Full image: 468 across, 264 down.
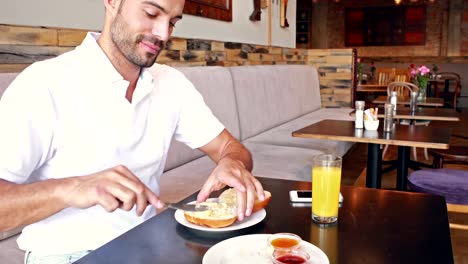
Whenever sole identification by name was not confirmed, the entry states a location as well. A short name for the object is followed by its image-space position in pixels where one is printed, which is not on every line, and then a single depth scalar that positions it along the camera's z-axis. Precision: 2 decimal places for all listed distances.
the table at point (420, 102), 4.88
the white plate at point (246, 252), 0.84
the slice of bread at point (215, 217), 0.99
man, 0.89
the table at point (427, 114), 3.65
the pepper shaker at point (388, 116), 2.86
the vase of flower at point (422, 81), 5.11
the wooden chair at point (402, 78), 7.64
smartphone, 1.19
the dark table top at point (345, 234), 0.87
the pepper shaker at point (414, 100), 4.09
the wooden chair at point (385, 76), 9.09
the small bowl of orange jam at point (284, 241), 0.85
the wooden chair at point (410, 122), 4.80
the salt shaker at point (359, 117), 2.92
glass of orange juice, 1.06
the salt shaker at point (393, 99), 3.45
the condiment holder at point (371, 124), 2.86
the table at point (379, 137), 2.51
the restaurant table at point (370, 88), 8.01
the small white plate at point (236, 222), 0.98
